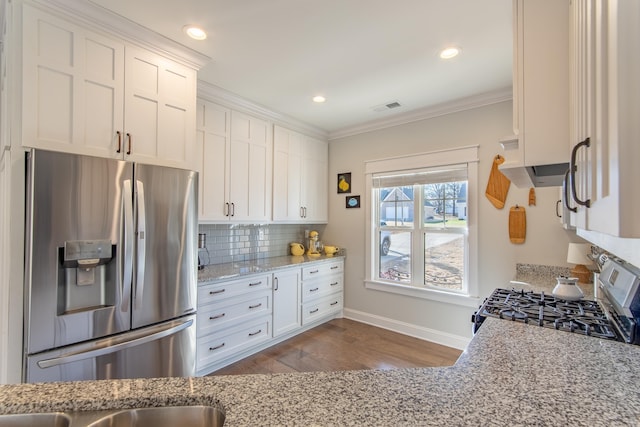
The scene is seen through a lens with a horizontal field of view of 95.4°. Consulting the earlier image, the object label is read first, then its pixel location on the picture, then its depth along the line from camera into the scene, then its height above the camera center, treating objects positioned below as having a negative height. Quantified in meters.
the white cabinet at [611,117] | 0.42 +0.17
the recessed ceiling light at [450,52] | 2.18 +1.26
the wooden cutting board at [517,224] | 2.78 -0.06
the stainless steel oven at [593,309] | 1.16 -0.48
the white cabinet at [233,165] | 2.83 +0.55
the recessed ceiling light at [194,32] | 1.95 +1.27
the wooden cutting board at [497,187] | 2.88 +0.31
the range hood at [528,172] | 1.14 +0.21
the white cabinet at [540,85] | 1.05 +0.50
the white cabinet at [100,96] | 1.57 +0.76
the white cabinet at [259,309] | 2.54 -0.96
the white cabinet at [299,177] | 3.56 +0.52
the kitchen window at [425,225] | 3.15 -0.09
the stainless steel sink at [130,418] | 0.70 -0.49
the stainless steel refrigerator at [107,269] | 1.50 -0.31
